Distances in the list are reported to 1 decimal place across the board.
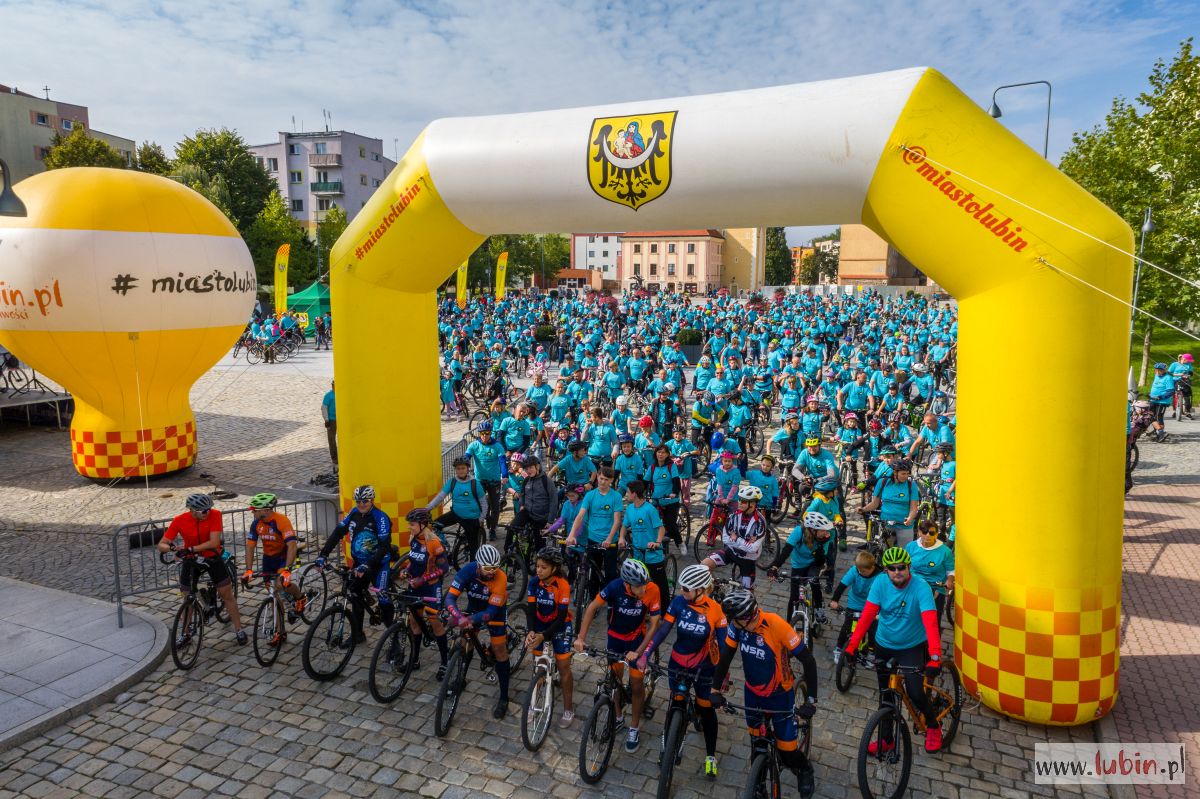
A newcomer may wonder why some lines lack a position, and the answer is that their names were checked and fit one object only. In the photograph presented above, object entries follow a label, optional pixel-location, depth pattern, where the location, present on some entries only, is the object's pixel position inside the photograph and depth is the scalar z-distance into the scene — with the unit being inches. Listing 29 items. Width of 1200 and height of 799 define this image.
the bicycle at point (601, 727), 241.3
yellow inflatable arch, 258.5
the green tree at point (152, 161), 2283.5
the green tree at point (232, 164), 2377.0
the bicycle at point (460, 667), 267.3
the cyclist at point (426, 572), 303.1
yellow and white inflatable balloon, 519.5
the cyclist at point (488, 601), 274.1
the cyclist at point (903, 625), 248.1
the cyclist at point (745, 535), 340.2
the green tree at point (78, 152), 1971.0
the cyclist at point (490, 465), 448.8
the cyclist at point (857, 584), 279.3
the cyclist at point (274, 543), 327.3
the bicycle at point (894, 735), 230.5
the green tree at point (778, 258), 4626.0
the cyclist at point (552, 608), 268.8
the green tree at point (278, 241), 2170.3
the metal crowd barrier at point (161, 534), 406.6
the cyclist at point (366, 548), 318.0
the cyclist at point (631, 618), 252.2
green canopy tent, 1334.9
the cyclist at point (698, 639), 237.6
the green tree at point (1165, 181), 773.3
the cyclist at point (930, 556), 306.2
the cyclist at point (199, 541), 321.4
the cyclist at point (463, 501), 400.2
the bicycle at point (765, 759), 209.9
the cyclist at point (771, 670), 218.4
